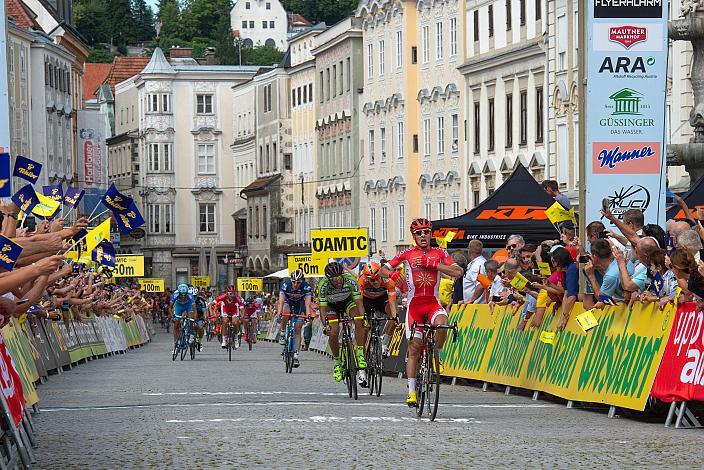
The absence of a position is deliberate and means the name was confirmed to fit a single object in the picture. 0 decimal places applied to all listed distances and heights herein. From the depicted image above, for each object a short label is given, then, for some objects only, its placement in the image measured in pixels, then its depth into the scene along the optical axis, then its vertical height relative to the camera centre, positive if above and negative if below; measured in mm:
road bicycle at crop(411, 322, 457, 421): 18281 -1546
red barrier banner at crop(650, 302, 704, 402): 17062 -1347
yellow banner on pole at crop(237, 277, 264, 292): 88688 -3065
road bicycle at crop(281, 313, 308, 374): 31950 -2103
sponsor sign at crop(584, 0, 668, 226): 21953 +1295
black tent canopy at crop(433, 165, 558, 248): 31766 +8
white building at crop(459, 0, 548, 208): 59906 +4336
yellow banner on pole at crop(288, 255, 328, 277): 49678 -1263
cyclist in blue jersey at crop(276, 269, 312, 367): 34094 -1384
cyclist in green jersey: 24031 -1007
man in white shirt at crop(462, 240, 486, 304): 26227 -879
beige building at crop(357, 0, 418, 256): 77562 +4226
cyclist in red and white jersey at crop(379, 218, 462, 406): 19422 -645
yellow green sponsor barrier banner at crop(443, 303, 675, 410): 18094 -1529
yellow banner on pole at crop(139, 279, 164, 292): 98062 -3354
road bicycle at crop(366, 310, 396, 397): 22719 -1717
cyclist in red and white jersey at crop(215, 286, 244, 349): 47188 -2263
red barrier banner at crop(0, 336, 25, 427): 13891 -1260
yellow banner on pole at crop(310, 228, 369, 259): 42125 -559
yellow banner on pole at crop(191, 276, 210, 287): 103812 -3360
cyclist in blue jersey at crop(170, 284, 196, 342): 41406 -1917
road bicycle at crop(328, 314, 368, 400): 22266 -1671
